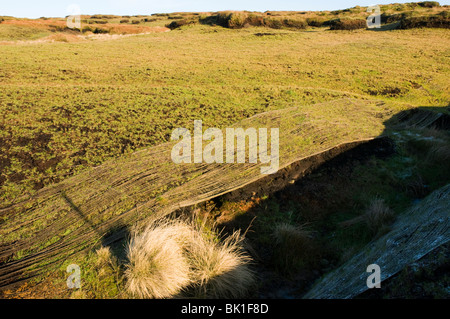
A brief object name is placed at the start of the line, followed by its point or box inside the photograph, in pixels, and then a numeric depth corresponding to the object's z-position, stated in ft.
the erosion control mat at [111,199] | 12.20
